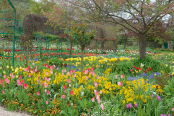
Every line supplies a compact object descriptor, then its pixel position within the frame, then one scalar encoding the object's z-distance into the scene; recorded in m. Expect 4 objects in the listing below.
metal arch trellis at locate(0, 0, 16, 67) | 5.58
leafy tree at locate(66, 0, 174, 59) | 5.61
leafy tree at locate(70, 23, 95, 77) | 4.33
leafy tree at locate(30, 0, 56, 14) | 27.06
